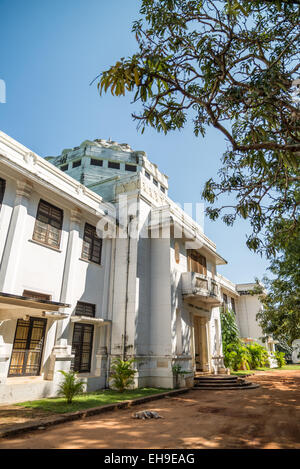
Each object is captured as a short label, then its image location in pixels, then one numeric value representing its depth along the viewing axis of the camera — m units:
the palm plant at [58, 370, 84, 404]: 8.34
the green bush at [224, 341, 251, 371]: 20.78
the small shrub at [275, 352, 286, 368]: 28.49
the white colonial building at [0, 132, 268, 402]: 9.28
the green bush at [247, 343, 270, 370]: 25.27
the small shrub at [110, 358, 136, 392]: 10.89
